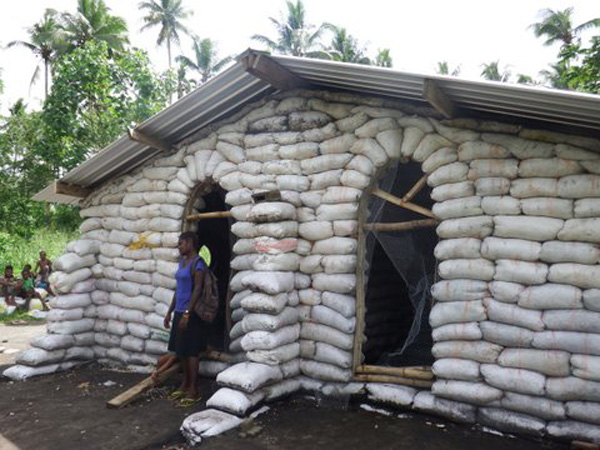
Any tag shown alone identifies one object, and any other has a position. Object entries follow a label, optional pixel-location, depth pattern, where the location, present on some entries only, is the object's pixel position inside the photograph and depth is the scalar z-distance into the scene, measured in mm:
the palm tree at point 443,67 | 24538
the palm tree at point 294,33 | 25766
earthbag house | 3434
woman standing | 4645
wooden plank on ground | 4574
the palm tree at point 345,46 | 24812
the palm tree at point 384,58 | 25000
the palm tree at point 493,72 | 25359
